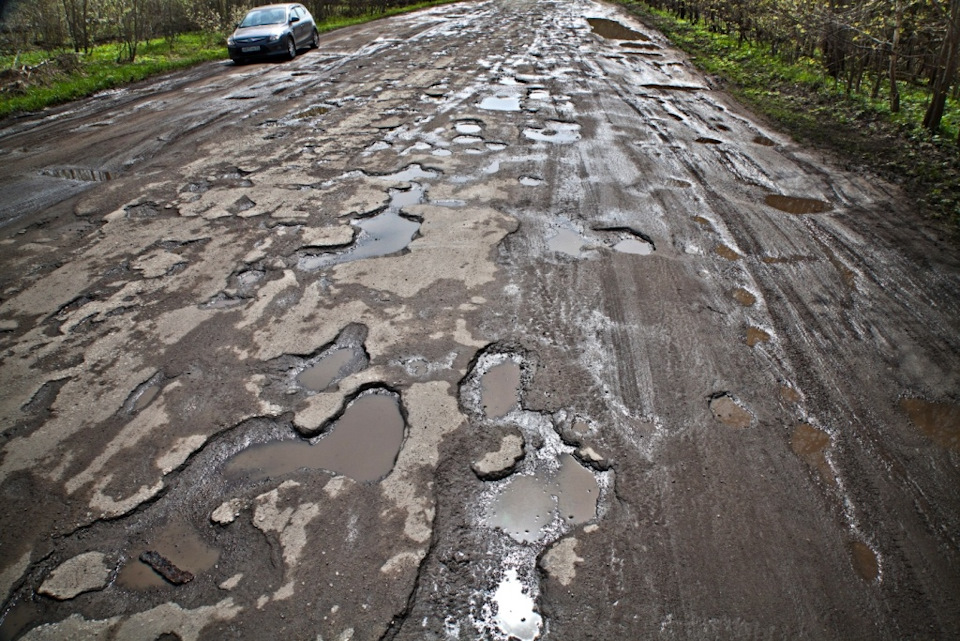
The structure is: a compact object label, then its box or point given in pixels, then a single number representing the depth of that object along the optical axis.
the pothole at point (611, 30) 14.74
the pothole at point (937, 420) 2.69
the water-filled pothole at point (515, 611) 1.94
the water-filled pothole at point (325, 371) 3.06
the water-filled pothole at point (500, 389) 2.87
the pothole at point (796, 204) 4.91
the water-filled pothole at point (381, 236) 4.20
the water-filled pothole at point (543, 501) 2.32
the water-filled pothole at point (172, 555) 2.14
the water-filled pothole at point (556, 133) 6.66
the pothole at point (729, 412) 2.77
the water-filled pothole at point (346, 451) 2.58
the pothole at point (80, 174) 5.83
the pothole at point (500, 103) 7.94
